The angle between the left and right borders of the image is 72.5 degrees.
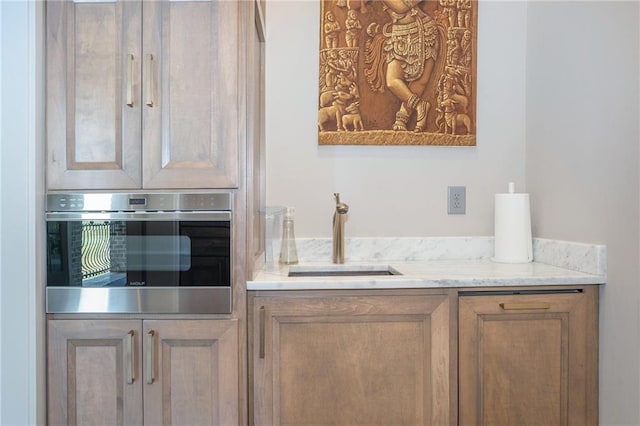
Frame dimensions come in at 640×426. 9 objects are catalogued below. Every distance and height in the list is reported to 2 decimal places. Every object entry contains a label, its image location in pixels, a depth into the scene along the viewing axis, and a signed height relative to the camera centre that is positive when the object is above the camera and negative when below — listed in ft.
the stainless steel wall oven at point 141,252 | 4.53 -0.49
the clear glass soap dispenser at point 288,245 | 6.11 -0.57
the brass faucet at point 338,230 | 6.02 -0.35
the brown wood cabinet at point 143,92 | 4.55 +1.18
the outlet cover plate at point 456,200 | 6.52 +0.08
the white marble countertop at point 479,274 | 4.63 -0.80
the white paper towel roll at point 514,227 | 5.92 -0.30
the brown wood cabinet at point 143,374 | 4.51 -1.76
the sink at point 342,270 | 6.03 -0.92
